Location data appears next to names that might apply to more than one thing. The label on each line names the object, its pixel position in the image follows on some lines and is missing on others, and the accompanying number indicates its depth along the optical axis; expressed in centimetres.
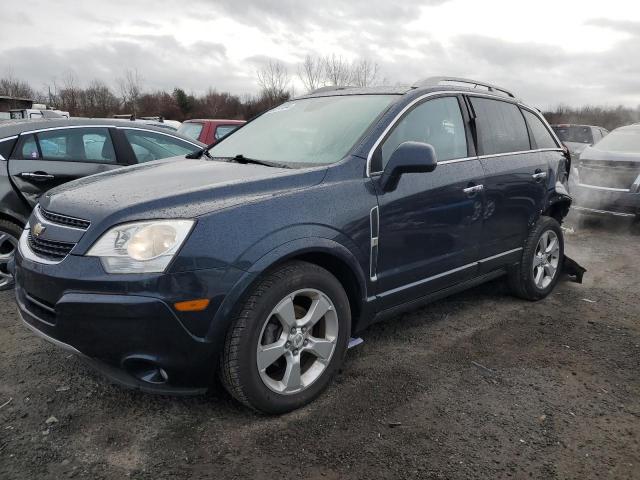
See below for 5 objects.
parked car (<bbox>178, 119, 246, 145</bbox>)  911
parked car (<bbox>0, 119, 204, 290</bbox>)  451
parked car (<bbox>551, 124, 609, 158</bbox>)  1405
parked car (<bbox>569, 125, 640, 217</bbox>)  761
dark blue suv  227
